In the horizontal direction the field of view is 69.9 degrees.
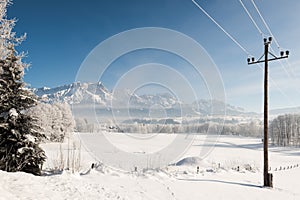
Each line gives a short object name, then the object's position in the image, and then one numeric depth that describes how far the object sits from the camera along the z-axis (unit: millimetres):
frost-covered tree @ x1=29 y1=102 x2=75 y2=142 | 43825
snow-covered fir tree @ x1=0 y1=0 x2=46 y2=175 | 8898
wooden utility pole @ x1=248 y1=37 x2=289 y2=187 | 10438
